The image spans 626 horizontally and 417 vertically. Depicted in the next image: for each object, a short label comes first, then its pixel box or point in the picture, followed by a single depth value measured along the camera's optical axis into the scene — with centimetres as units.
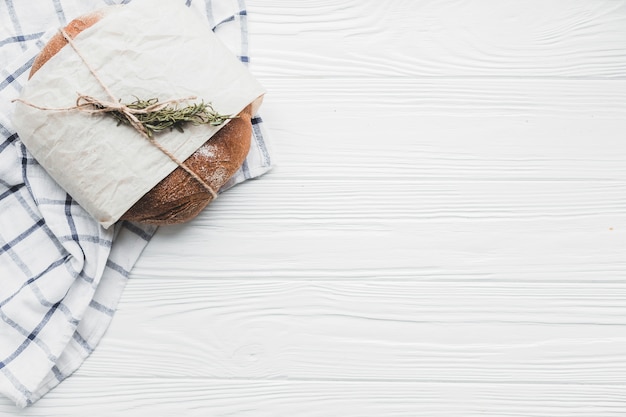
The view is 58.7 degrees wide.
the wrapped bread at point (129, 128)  77
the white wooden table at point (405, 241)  89
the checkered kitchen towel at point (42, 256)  84
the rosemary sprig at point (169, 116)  76
